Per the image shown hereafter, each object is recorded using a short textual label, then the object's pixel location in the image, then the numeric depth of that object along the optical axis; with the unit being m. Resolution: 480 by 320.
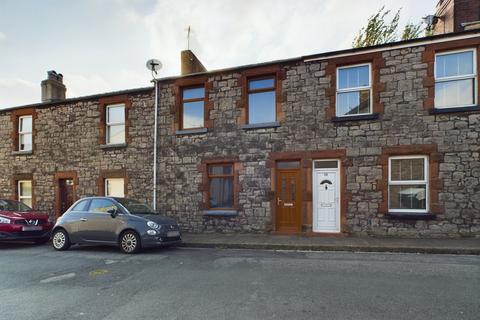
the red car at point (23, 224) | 9.39
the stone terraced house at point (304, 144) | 9.20
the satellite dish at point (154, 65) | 12.34
